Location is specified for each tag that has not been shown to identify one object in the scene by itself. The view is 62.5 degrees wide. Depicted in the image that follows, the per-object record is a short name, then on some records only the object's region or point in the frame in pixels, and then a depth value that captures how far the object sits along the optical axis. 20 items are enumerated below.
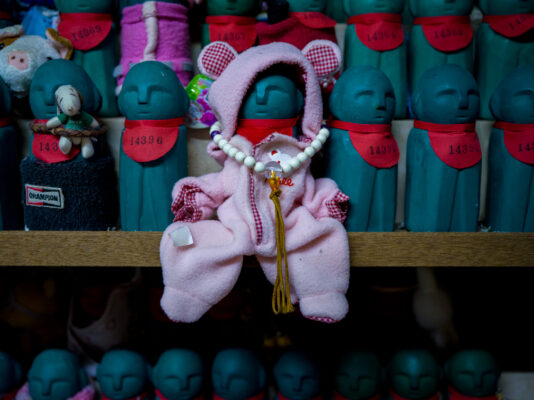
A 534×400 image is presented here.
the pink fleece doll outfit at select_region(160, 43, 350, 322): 0.56
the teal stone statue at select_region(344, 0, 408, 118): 0.71
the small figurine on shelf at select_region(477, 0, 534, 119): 0.72
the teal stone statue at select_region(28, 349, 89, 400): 0.72
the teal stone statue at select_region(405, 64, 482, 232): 0.61
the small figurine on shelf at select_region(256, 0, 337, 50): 0.72
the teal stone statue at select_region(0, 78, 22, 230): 0.66
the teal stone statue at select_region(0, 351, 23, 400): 0.75
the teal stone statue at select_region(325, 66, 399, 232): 0.61
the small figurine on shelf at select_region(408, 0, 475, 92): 0.71
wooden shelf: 0.60
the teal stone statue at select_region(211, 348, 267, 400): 0.72
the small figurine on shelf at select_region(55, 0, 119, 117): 0.72
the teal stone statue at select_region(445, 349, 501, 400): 0.74
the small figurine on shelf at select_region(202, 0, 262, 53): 0.72
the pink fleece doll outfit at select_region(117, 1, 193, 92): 0.71
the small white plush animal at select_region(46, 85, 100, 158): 0.59
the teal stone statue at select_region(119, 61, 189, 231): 0.61
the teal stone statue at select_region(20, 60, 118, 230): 0.62
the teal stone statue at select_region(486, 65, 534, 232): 0.62
